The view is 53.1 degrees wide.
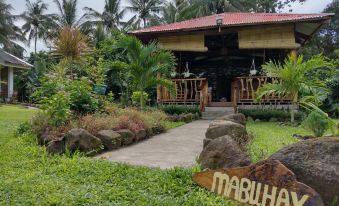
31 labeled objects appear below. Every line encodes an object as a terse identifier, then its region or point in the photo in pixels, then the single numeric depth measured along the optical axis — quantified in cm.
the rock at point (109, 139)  608
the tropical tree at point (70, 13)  3622
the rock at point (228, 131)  571
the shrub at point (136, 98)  1248
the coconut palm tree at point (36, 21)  3866
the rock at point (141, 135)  717
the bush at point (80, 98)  757
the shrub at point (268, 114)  1159
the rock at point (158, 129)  827
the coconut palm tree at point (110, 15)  3600
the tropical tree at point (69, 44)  1375
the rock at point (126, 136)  661
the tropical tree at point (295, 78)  792
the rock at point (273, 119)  1166
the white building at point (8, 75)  2302
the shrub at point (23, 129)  744
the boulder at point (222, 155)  380
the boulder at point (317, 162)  318
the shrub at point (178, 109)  1295
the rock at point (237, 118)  788
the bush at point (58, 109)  661
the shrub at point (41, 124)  663
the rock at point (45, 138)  608
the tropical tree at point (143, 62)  994
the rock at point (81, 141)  554
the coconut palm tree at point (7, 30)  2947
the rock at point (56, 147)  553
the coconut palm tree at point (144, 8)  3591
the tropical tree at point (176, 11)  3055
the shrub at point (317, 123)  543
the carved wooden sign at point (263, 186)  306
